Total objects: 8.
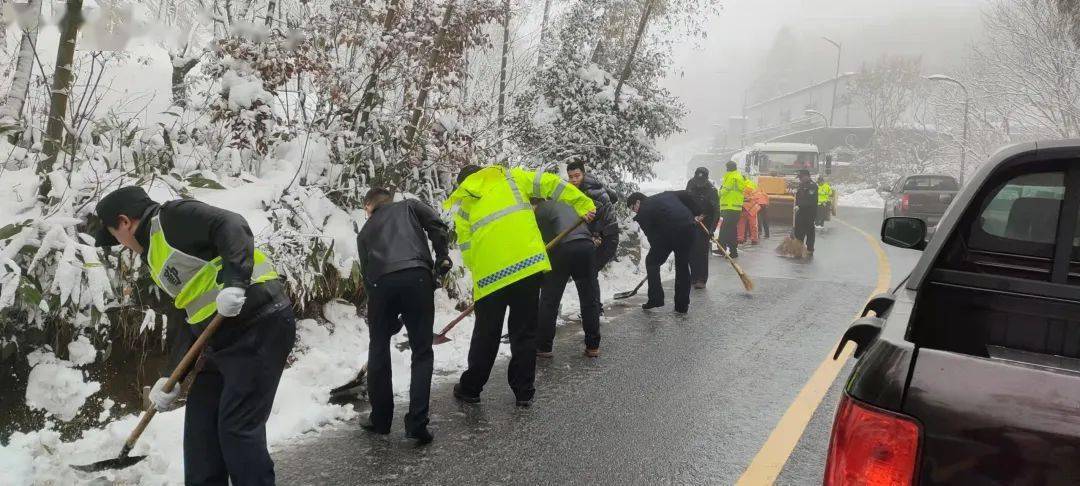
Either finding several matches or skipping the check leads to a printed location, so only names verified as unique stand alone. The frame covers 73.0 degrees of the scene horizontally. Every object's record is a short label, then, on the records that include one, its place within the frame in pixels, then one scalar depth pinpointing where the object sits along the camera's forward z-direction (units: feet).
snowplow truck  66.23
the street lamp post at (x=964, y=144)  90.82
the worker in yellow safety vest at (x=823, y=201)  69.14
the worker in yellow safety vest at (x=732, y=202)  43.55
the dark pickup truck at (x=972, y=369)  4.12
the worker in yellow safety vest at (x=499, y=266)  15.23
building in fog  231.71
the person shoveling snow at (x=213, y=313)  9.81
